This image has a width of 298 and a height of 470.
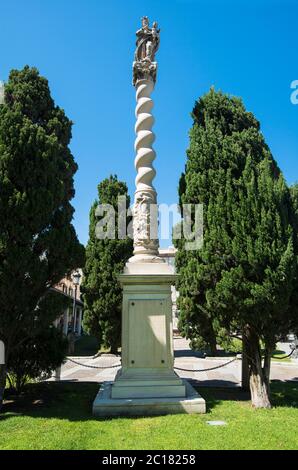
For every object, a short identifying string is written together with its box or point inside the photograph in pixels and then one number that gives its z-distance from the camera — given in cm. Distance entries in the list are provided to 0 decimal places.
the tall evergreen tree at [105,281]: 1878
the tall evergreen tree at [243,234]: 736
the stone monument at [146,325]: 687
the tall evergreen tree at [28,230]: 691
